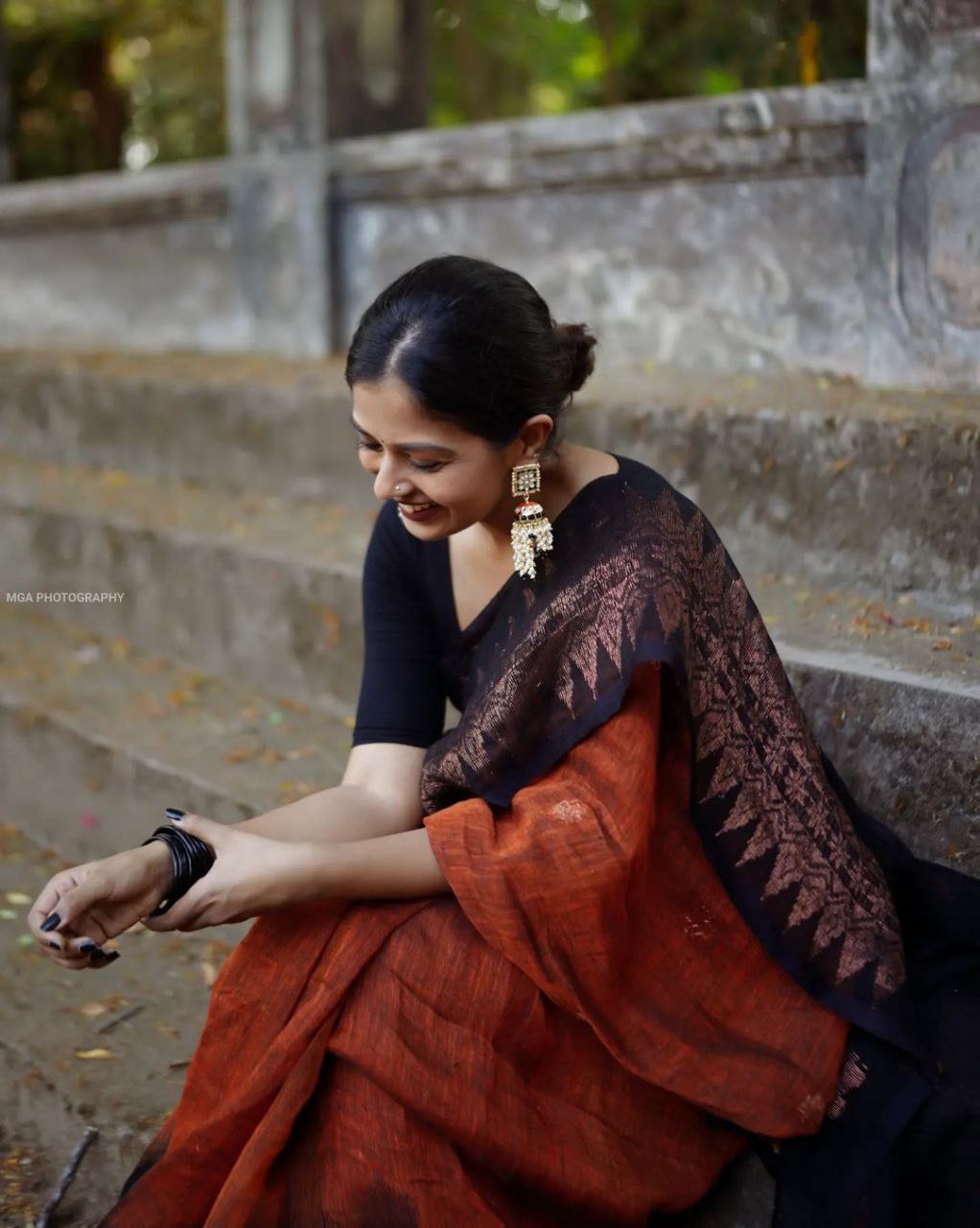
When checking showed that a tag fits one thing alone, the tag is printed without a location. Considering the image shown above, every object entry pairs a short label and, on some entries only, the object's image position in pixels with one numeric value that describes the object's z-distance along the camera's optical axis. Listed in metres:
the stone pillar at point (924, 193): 3.23
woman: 1.86
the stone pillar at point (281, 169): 5.25
